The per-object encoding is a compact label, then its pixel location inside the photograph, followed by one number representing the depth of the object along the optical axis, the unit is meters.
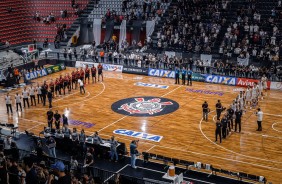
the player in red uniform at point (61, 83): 32.41
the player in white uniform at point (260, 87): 30.43
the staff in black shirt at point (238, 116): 23.94
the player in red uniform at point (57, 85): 32.09
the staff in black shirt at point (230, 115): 23.88
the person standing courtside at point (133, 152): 19.33
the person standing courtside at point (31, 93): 29.98
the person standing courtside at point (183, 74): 35.56
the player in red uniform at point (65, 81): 32.75
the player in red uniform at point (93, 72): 36.09
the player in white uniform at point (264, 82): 32.62
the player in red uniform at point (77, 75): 34.16
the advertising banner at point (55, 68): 40.50
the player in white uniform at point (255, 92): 28.81
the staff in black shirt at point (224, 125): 23.08
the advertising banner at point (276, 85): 33.86
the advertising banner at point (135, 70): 39.44
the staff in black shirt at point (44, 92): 29.95
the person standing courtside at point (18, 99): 28.45
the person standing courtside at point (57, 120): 24.38
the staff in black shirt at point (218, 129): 22.55
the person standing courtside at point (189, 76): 35.38
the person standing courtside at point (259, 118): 24.03
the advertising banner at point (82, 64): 41.34
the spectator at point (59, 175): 13.36
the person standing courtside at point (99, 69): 36.47
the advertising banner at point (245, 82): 34.38
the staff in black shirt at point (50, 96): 29.11
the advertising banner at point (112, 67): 40.69
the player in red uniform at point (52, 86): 31.38
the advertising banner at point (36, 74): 37.78
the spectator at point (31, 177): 13.77
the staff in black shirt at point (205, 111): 26.19
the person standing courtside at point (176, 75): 35.56
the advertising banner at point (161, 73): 38.06
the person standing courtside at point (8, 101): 27.94
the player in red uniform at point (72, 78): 33.90
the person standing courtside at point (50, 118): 24.83
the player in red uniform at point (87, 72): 35.41
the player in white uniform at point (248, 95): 28.61
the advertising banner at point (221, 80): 35.44
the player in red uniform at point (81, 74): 34.50
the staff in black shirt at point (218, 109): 25.78
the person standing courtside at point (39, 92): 30.36
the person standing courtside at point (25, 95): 29.53
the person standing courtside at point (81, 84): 32.66
